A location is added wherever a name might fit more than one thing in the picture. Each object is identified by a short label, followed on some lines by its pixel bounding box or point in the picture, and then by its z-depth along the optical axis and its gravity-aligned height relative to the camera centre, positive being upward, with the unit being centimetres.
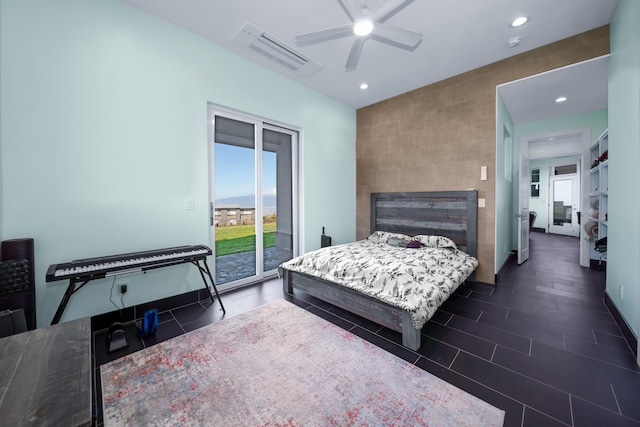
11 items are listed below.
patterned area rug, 138 -115
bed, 218 -62
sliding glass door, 328 +15
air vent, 285 +198
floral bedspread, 216 -68
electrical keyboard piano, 184 -47
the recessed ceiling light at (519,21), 258 +194
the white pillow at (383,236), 403 -49
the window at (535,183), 906 +85
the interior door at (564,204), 808 +7
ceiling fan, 190 +151
